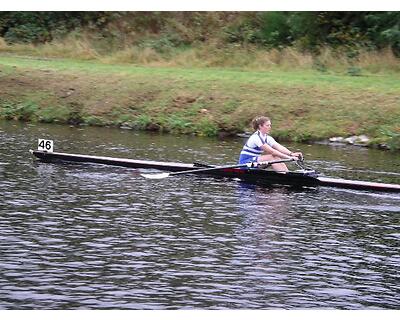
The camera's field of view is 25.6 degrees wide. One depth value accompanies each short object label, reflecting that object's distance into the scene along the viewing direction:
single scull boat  19.92
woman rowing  21.03
